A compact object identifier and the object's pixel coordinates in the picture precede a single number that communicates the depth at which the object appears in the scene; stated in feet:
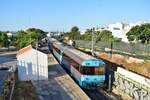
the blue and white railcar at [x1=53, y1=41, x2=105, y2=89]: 41.63
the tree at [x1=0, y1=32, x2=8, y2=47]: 156.48
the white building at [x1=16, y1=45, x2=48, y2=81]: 50.02
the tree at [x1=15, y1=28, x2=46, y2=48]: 129.93
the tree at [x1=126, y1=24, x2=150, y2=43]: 106.31
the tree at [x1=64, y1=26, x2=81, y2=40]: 209.42
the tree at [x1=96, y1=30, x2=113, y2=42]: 141.39
